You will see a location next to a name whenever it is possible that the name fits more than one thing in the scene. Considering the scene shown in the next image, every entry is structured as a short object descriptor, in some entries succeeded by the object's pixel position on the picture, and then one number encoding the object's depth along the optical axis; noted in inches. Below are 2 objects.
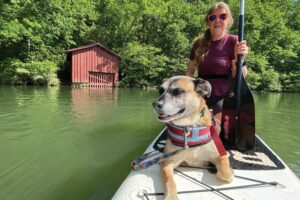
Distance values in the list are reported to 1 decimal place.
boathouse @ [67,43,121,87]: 594.7
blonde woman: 84.1
